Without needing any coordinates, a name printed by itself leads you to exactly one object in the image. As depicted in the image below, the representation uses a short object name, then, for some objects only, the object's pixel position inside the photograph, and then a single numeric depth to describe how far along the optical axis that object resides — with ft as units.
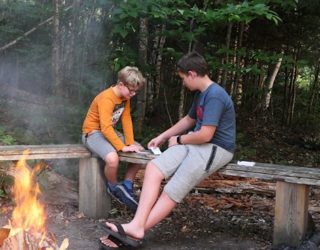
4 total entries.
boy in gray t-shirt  12.51
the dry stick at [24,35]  33.91
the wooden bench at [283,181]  12.66
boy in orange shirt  14.73
